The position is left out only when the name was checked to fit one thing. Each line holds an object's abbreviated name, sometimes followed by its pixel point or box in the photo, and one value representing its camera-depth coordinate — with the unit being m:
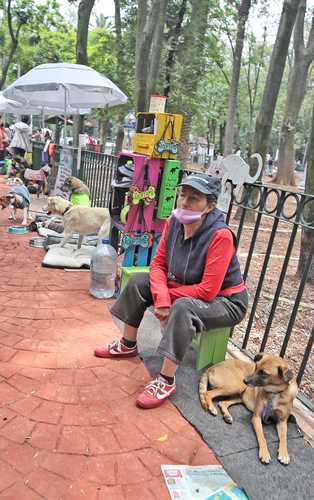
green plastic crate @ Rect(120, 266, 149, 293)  4.17
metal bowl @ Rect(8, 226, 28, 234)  7.00
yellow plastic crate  4.14
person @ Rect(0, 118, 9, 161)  15.41
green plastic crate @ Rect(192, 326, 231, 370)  3.19
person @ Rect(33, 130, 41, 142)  16.59
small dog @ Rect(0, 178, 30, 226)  7.26
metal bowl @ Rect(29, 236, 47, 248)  6.36
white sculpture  3.54
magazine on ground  2.13
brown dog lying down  2.57
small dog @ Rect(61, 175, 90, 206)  6.75
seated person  2.79
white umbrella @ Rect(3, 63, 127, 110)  7.26
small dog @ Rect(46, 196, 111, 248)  5.55
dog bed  5.45
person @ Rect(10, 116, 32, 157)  13.18
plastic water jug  4.72
